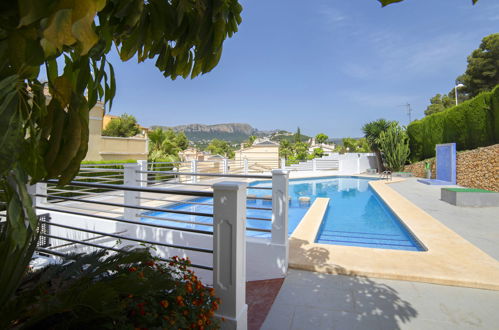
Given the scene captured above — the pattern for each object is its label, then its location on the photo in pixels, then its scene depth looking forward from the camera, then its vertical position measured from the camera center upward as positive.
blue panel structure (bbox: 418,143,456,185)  12.04 -0.24
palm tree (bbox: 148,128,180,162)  19.73 +1.06
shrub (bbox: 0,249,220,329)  1.31 -0.76
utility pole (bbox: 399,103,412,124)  33.25 +6.66
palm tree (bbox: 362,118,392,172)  19.38 +1.99
